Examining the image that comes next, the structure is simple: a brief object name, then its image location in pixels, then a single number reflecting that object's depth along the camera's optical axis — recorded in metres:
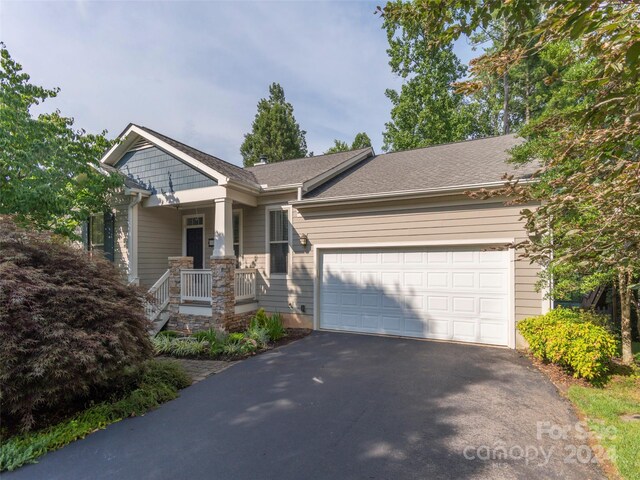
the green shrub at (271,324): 7.79
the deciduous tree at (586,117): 2.17
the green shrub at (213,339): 6.86
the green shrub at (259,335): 7.25
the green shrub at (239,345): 6.81
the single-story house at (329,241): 6.97
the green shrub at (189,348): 6.89
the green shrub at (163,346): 7.04
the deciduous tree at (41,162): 7.11
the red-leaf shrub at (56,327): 3.69
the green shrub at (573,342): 4.87
